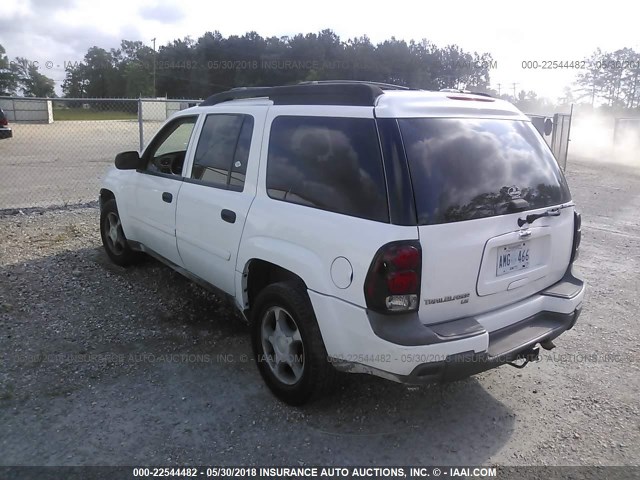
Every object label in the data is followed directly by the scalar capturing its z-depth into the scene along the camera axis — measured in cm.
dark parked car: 1834
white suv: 271
